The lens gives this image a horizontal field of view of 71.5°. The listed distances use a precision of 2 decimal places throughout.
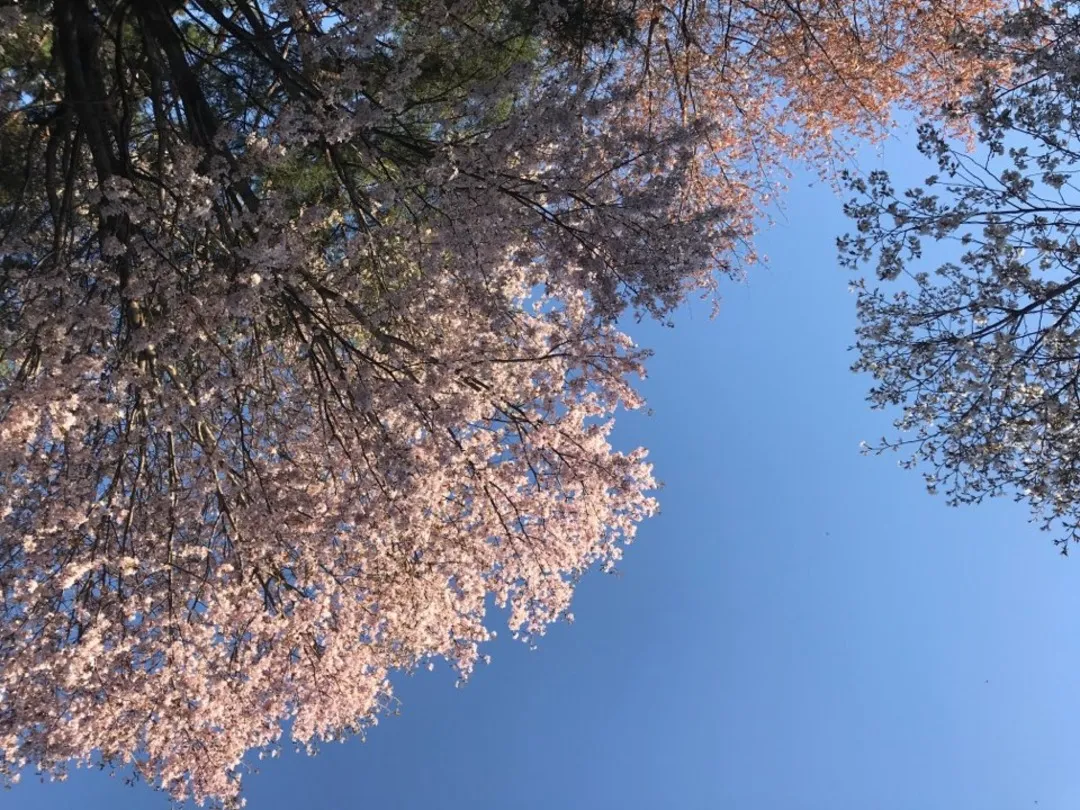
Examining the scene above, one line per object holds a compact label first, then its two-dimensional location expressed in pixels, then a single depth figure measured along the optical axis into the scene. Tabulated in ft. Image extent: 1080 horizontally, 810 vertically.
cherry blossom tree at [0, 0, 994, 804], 22.49
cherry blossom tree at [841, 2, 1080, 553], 21.29
